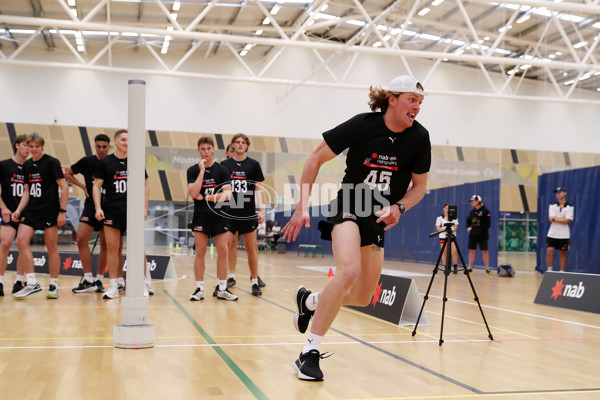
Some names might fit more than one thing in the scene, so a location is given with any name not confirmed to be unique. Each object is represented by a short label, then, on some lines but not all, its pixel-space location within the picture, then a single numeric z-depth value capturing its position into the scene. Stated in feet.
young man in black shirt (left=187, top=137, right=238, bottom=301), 22.95
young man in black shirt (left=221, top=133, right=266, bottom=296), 25.02
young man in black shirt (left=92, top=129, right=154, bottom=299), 22.54
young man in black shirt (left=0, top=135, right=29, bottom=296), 23.27
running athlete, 11.34
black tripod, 16.12
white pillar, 13.70
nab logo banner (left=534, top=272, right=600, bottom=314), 22.93
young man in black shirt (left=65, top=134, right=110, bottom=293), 24.07
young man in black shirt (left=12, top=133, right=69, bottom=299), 22.84
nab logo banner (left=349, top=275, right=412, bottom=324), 18.31
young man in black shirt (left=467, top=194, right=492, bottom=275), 45.75
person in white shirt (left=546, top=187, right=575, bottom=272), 40.47
